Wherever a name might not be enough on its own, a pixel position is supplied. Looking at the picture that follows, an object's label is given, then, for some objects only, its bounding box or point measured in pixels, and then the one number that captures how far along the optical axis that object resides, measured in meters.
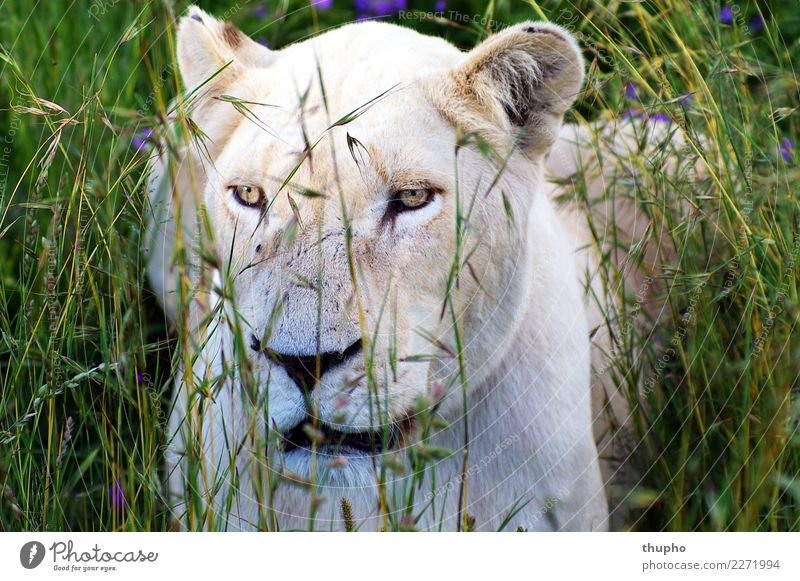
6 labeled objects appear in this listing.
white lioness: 4.24
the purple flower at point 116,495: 4.29
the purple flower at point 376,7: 4.67
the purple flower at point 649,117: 4.45
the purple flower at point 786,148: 4.46
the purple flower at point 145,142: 4.19
